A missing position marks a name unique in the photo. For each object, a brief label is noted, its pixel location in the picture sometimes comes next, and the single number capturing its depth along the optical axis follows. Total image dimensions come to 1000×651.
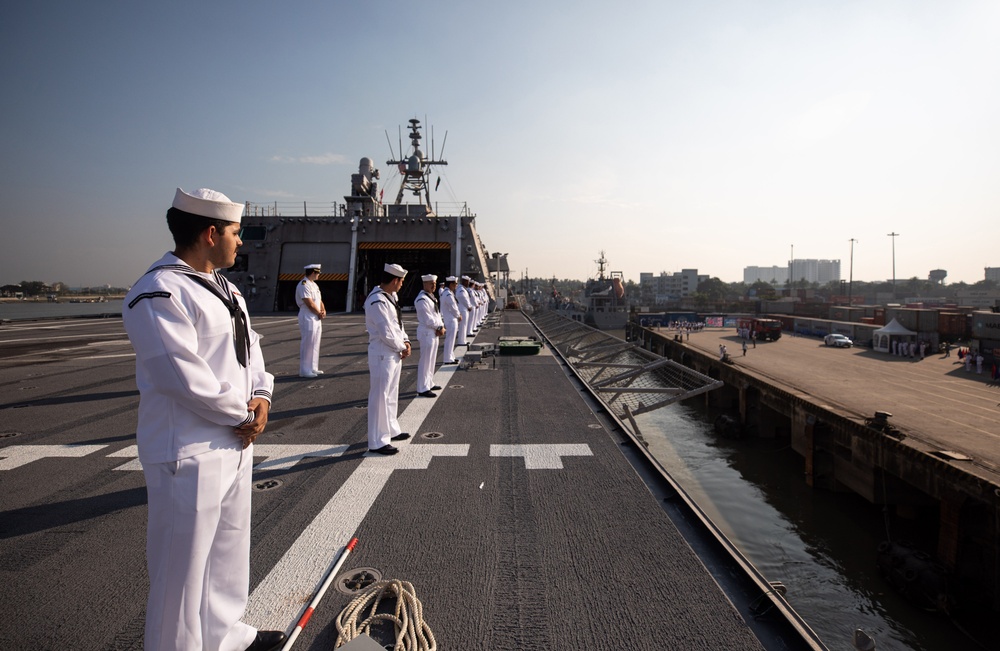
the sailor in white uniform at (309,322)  9.67
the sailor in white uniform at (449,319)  12.02
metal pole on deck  2.36
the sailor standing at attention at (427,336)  8.28
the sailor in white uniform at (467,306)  15.39
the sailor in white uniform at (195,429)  1.88
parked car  29.34
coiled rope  2.30
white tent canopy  26.61
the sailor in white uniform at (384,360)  5.28
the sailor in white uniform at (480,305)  22.00
